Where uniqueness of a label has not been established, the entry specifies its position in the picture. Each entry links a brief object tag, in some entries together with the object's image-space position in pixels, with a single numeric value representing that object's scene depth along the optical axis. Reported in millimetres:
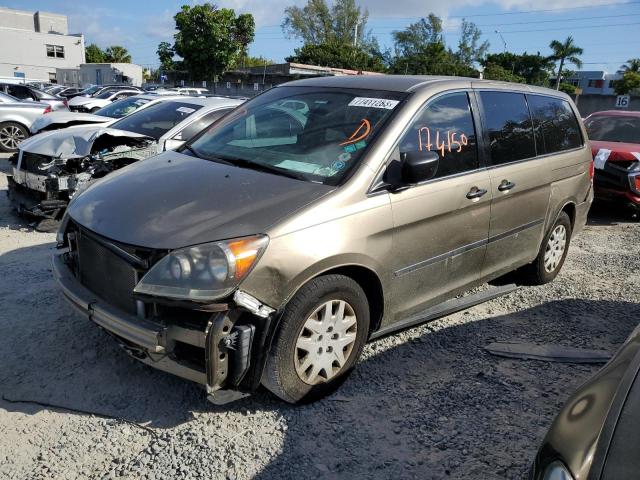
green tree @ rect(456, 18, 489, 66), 70188
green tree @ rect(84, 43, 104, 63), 83312
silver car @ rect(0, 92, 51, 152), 11477
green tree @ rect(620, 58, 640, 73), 63406
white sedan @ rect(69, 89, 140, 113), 16875
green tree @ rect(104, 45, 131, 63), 88000
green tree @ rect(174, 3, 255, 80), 39969
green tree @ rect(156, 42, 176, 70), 51344
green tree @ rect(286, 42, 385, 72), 52750
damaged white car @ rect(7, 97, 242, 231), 5891
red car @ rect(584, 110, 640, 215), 7699
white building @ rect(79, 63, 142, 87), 52891
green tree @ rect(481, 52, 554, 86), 59781
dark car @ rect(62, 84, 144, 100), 24481
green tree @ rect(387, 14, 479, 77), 55750
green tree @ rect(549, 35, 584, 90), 56125
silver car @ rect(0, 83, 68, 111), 15352
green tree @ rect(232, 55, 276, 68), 70375
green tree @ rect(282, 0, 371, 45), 71062
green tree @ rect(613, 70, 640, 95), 56812
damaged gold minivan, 2613
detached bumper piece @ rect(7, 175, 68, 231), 5880
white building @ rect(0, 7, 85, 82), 62094
